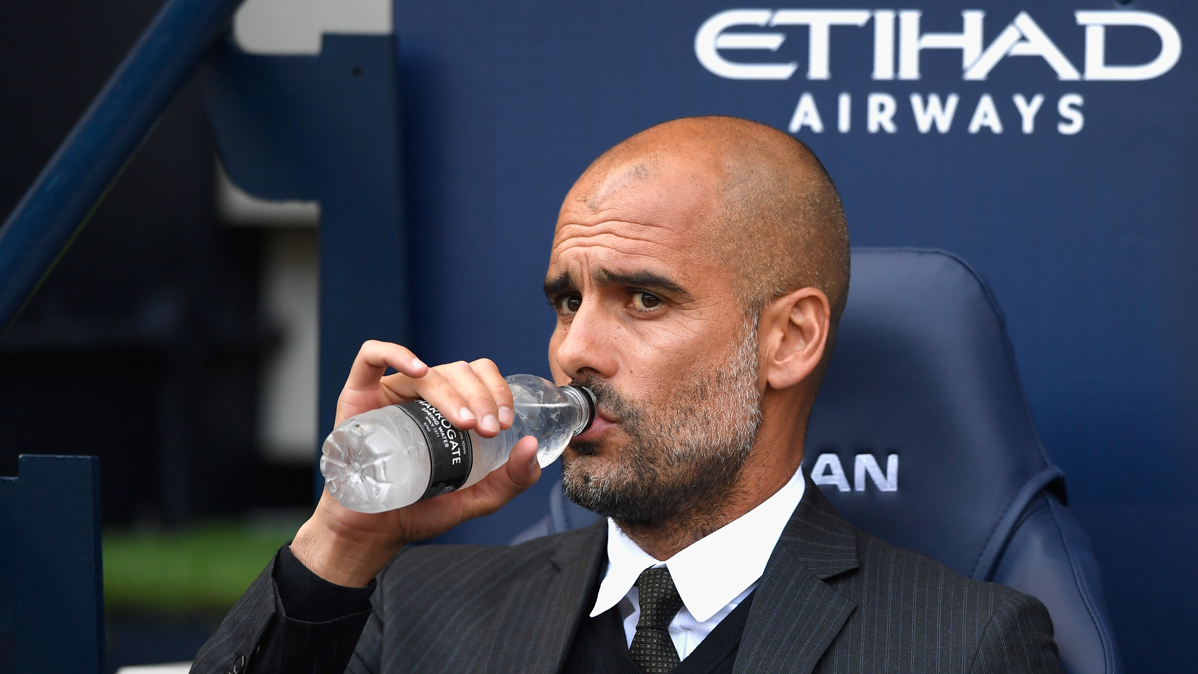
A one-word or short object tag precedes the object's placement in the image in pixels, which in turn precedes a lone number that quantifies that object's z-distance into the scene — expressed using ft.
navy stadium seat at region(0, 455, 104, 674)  10.77
